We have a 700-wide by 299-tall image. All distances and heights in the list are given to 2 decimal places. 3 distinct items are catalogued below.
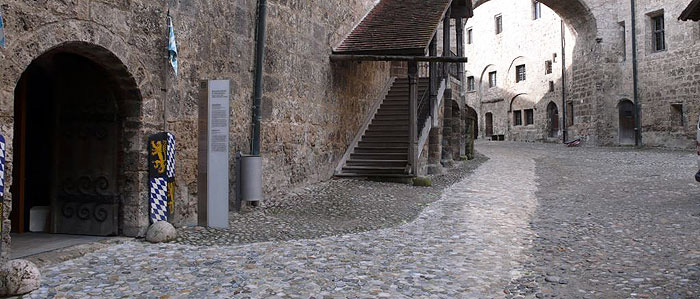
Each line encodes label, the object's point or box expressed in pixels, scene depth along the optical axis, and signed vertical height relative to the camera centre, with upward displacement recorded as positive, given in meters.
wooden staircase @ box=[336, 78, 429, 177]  10.92 +0.37
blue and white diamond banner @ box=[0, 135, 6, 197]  3.96 -0.02
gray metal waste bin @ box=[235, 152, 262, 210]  7.24 -0.21
